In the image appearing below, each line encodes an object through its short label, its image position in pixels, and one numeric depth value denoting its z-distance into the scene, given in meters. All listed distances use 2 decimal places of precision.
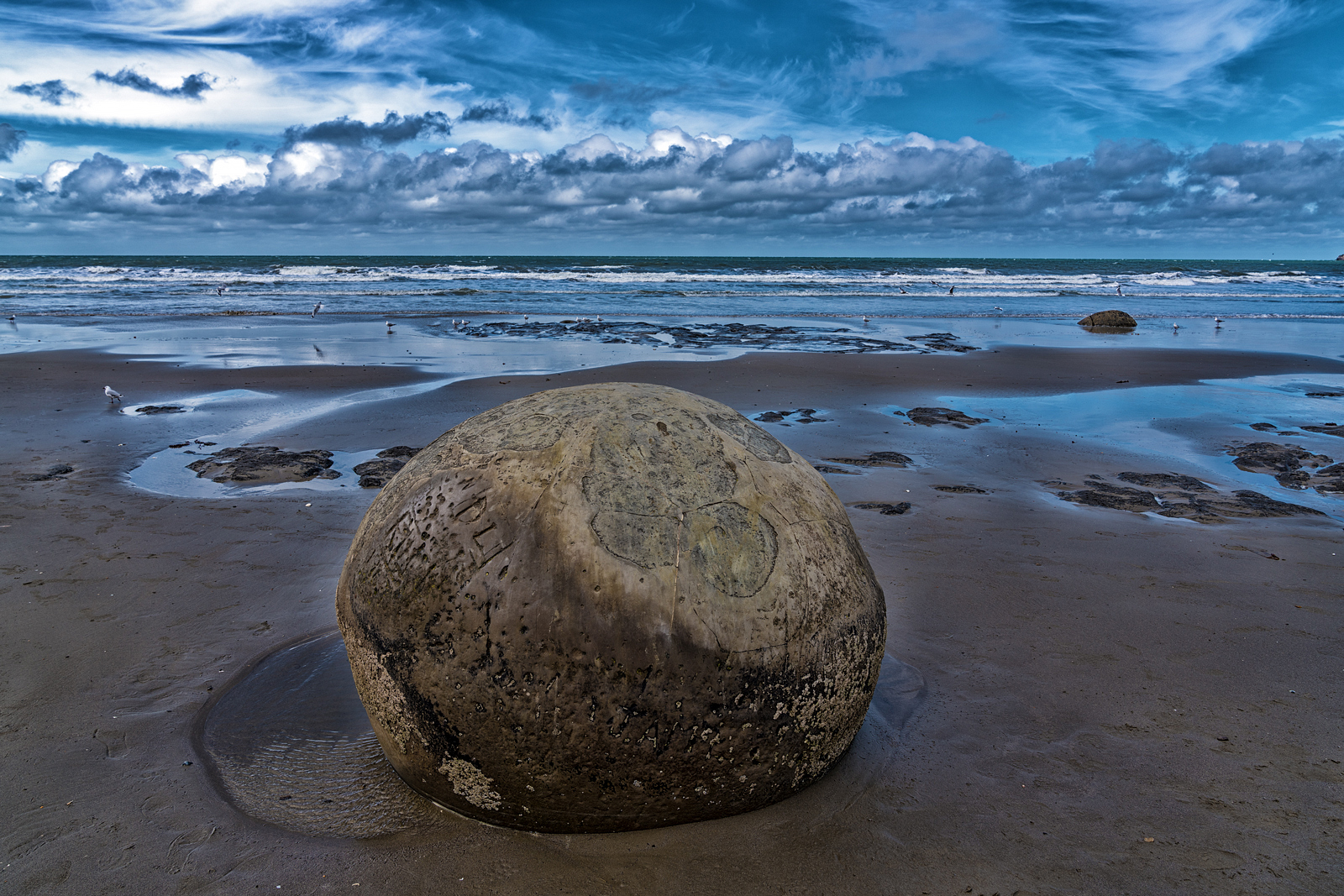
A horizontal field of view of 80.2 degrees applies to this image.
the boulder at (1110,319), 25.39
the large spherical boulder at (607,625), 2.80
